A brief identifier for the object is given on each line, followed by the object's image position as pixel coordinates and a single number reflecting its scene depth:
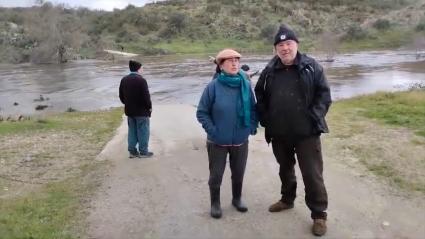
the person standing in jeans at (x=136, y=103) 8.74
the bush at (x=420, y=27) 64.62
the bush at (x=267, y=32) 66.88
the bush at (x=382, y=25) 68.94
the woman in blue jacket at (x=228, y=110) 5.39
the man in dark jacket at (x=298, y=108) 4.99
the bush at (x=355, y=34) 65.81
